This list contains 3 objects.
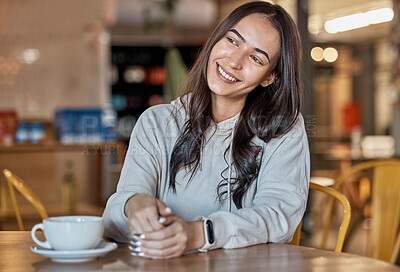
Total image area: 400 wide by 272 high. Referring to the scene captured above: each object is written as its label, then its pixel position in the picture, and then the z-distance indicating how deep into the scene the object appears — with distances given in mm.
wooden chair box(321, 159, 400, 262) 2148
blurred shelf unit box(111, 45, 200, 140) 10148
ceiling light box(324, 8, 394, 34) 7914
